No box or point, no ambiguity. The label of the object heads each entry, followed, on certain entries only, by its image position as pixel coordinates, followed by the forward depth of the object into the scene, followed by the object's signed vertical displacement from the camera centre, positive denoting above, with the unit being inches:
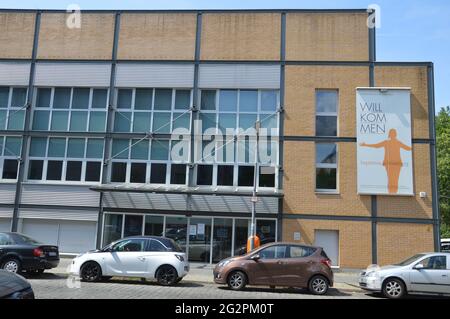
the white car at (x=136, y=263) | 543.2 -44.5
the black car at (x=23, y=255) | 569.6 -41.7
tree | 1589.6 +259.2
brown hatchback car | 522.6 -46.1
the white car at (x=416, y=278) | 500.7 -45.3
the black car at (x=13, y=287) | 244.9 -37.4
